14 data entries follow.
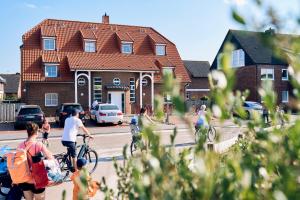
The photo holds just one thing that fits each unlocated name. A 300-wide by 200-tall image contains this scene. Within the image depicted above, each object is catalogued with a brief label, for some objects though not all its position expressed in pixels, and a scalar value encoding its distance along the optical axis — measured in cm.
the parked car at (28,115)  2216
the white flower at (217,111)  137
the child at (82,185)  159
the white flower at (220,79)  130
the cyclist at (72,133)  899
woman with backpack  580
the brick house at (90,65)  3073
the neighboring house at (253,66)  4034
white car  2419
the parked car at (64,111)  2381
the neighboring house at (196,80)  4945
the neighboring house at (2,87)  5905
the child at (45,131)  1336
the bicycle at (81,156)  932
